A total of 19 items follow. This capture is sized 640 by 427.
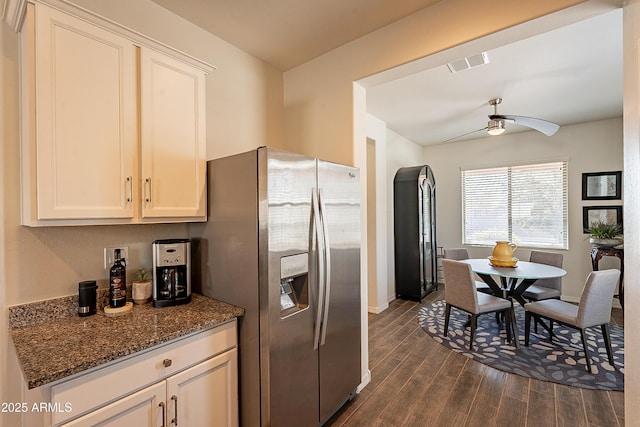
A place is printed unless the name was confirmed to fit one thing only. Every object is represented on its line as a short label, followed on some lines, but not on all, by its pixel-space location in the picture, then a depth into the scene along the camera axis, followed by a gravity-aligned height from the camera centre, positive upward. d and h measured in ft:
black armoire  15.62 -1.00
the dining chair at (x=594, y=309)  8.50 -2.92
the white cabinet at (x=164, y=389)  3.67 -2.53
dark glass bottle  5.44 -1.31
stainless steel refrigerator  5.19 -1.18
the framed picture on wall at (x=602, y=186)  14.49 +1.32
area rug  8.39 -4.75
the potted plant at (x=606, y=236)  13.16 -1.14
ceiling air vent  8.56 +4.59
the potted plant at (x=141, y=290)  5.84 -1.50
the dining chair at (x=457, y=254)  14.03 -2.02
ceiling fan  10.43 +3.29
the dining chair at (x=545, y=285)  11.38 -3.08
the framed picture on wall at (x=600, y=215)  14.39 -0.19
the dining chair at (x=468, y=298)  10.02 -3.09
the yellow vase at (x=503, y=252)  11.91 -1.63
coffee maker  5.78 -1.15
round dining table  10.40 -2.23
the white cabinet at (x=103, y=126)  4.28 +1.54
